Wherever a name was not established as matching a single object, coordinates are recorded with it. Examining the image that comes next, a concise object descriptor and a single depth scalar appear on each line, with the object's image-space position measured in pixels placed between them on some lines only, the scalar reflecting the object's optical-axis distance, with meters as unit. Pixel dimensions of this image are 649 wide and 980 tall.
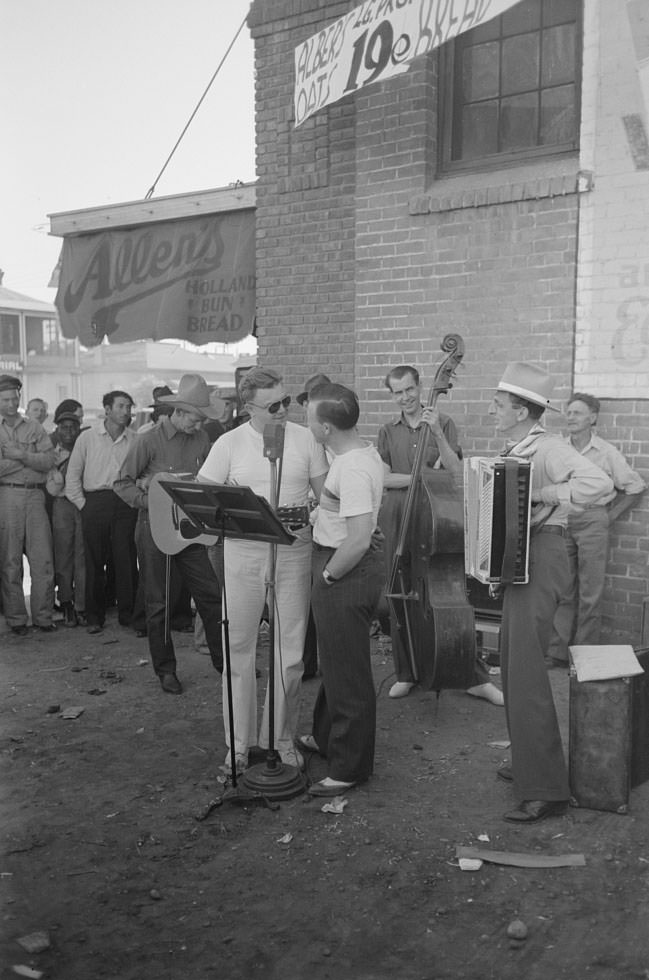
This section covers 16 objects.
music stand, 4.21
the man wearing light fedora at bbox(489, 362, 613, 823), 4.49
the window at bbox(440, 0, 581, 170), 7.28
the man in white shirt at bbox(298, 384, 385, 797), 4.54
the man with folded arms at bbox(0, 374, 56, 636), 8.29
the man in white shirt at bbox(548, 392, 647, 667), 6.74
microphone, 4.45
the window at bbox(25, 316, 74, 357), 31.81
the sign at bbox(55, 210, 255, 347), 9.77
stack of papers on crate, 4.57
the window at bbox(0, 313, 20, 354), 30.77
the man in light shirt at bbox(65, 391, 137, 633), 8.45
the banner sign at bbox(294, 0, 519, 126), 6.38
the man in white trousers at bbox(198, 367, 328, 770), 4.91
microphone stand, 4.71
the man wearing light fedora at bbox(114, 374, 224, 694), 6.73
